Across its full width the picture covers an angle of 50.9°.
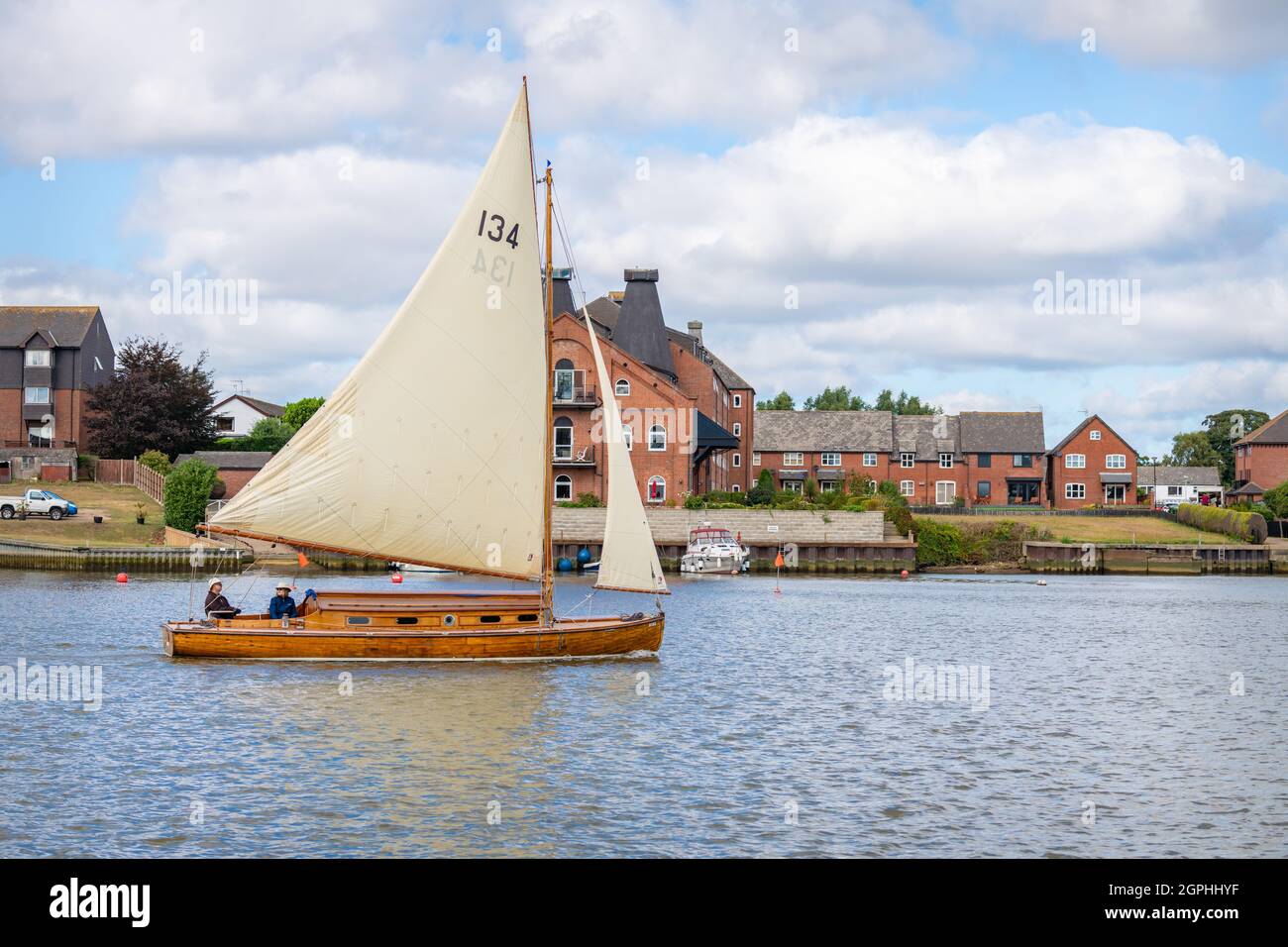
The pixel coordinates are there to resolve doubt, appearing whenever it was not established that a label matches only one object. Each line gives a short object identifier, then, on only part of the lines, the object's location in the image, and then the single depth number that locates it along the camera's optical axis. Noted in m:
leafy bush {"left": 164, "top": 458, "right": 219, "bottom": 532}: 85.75
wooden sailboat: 33.28
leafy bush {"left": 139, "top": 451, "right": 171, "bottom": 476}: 101.44
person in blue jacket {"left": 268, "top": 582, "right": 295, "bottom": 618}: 35.62
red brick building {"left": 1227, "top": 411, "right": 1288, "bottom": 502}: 137.88
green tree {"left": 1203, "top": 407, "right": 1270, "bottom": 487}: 176.38
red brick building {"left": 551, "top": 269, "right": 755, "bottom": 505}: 96.81
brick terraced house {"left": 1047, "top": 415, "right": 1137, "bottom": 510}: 138.75
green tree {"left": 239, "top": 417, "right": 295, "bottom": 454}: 117.44
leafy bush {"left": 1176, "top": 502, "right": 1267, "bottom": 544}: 108.59
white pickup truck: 88.00
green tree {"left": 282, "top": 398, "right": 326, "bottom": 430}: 134.88
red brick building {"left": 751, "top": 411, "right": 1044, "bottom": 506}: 142.88
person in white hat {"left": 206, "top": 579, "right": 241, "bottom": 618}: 36.38
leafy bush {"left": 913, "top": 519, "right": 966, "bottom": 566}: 102.00
